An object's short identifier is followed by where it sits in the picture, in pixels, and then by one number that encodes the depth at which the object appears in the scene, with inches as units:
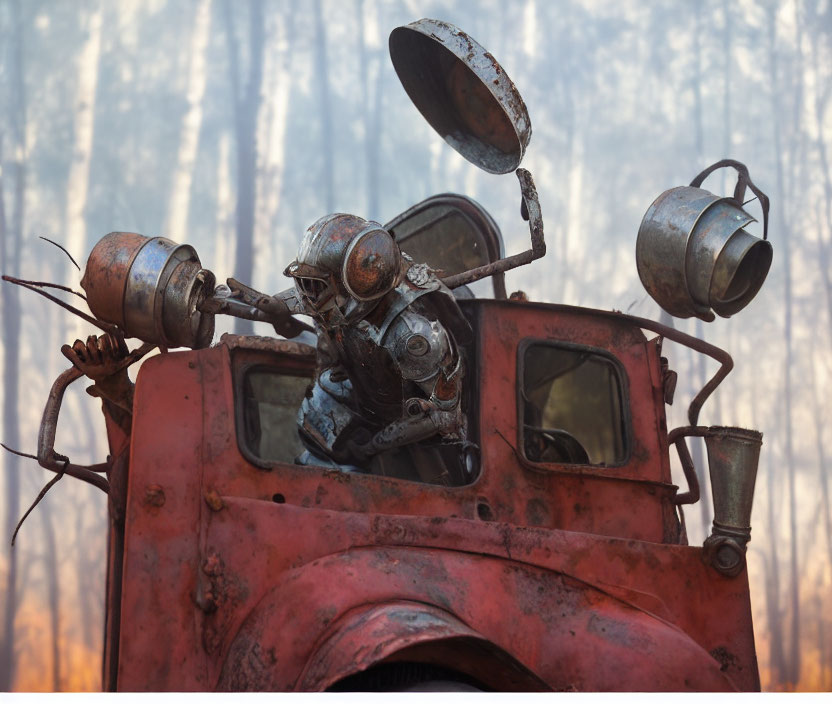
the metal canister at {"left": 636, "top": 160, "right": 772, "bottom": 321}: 157.9
